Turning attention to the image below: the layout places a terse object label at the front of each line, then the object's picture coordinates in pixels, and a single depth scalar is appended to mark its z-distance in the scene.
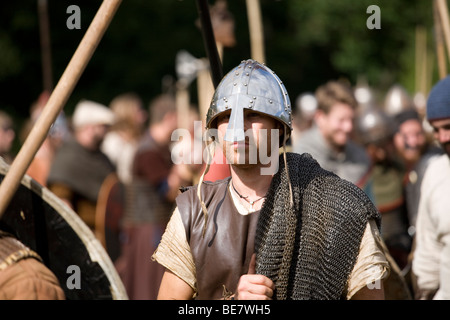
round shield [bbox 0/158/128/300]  8.26
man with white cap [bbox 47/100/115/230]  17.33
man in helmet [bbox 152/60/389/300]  6.93
